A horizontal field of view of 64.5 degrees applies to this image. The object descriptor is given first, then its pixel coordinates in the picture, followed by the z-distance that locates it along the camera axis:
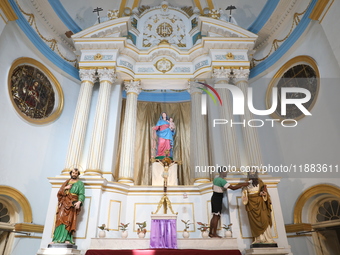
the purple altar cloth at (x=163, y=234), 5.45
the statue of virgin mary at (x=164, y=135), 8.45
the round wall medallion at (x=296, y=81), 7.19
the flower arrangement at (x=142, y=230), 5.69
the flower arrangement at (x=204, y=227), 5.81
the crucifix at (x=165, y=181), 6.43
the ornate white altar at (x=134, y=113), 6.06
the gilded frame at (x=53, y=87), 7.17
